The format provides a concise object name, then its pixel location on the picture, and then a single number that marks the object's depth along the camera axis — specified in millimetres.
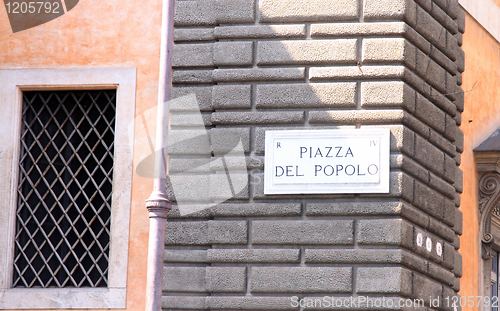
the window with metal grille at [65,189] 18687
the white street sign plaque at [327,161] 16969
